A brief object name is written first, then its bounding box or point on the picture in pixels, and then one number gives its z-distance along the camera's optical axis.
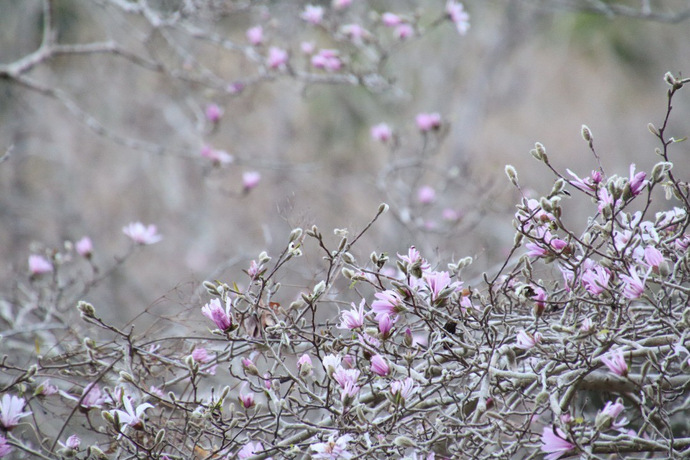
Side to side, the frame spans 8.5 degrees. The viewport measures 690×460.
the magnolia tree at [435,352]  8.07
